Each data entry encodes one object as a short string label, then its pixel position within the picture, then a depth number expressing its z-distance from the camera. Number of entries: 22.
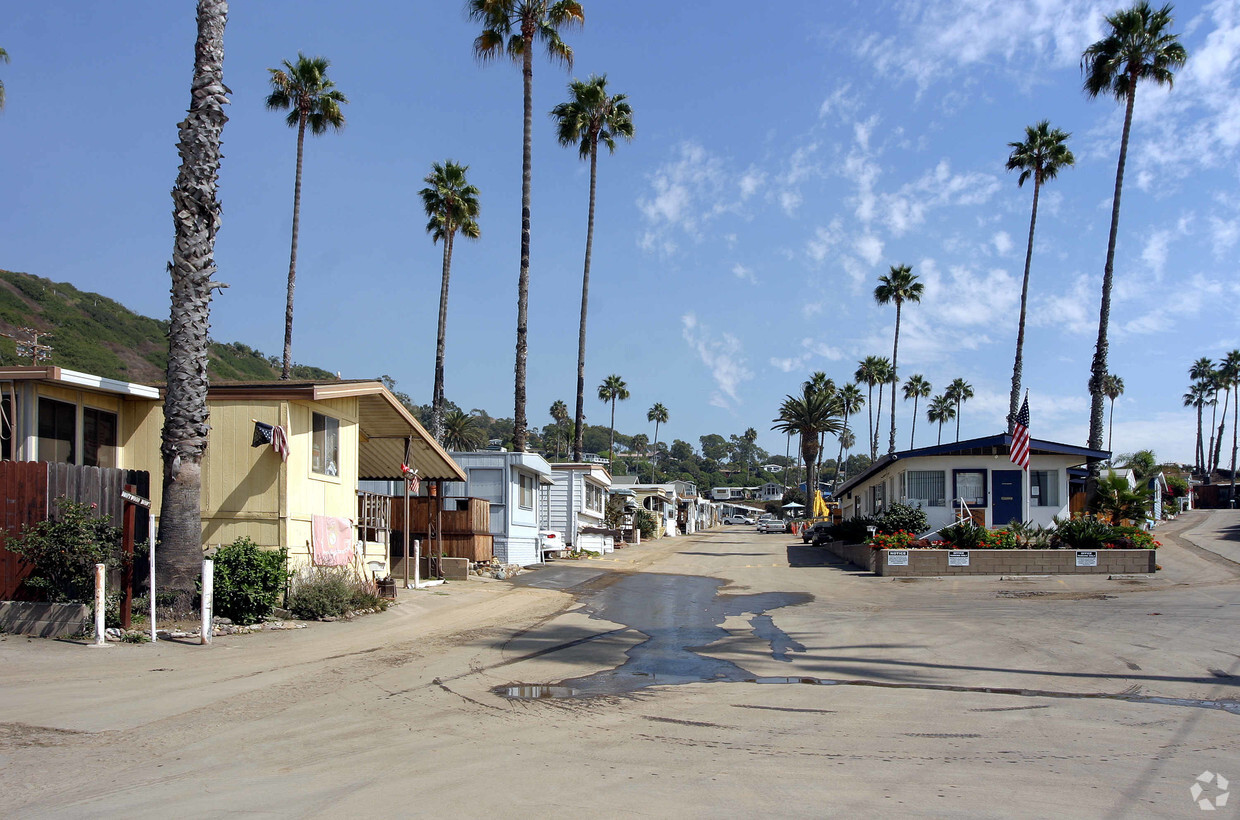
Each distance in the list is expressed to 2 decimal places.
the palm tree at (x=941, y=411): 110.94
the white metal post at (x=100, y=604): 11.10
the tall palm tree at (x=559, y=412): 122.69
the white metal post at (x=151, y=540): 11.73
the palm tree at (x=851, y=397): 95.81
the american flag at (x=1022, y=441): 25.72
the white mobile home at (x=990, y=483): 30.52
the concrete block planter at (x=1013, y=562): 23.25
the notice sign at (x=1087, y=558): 23.44
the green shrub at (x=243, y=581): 12.92
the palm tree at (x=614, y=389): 106.62
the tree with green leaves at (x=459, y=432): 90.44
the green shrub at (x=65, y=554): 11.80
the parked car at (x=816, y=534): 43.66
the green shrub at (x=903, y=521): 28.67
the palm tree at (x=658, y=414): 136.38
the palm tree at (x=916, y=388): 104.88
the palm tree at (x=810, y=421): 64.38
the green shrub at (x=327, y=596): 14.40
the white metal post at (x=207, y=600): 11.76
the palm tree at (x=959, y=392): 107.62
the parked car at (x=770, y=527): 74.38
